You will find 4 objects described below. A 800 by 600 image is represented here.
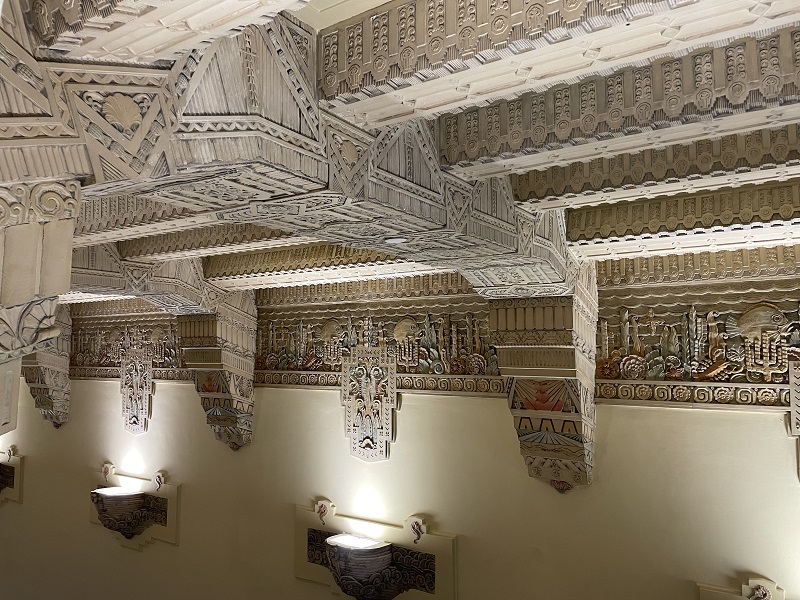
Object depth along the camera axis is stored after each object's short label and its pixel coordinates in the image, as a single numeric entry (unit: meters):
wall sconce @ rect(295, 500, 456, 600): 4.32
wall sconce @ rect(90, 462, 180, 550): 5.94
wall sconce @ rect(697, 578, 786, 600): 3.20
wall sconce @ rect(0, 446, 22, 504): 7.38
